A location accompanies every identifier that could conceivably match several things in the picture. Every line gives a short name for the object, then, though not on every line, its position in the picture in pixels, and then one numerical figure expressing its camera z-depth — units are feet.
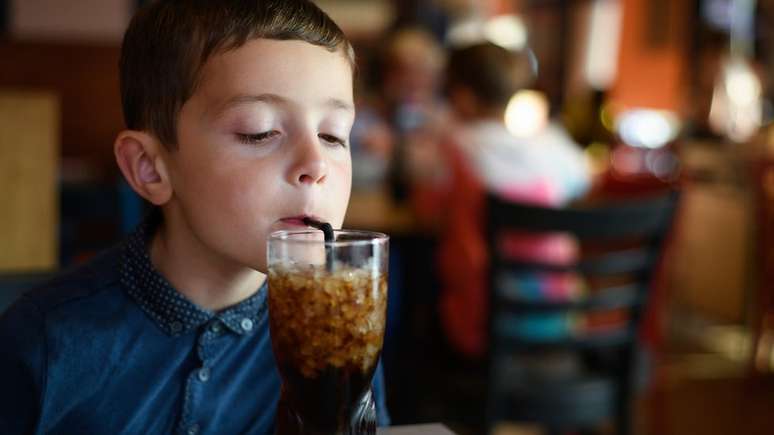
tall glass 2.18
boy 2.53
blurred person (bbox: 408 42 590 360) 7.65
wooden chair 6.30
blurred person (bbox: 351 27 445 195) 10.10
